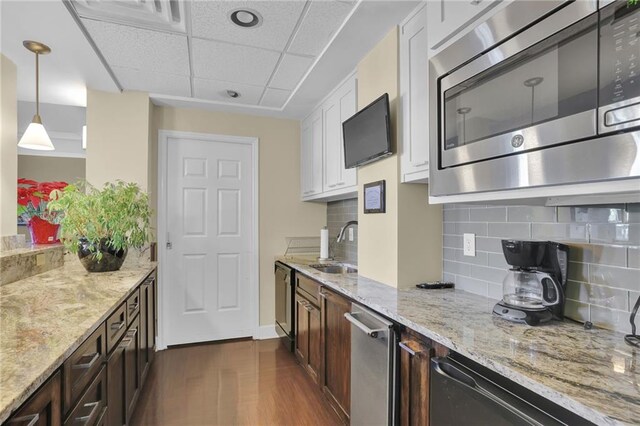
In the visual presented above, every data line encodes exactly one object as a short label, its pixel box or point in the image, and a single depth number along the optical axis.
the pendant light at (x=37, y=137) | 2.51
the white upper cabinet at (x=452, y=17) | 1.24
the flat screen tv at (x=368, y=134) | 2.04
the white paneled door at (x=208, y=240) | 3.56
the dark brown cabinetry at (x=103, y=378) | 0.96
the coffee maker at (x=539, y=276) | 1.25
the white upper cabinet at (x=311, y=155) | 3.38
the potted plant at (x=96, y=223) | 2.32
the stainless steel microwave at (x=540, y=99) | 0.84
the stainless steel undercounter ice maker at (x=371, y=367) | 1.51
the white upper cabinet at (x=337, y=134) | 2.71
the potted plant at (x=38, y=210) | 2.58
